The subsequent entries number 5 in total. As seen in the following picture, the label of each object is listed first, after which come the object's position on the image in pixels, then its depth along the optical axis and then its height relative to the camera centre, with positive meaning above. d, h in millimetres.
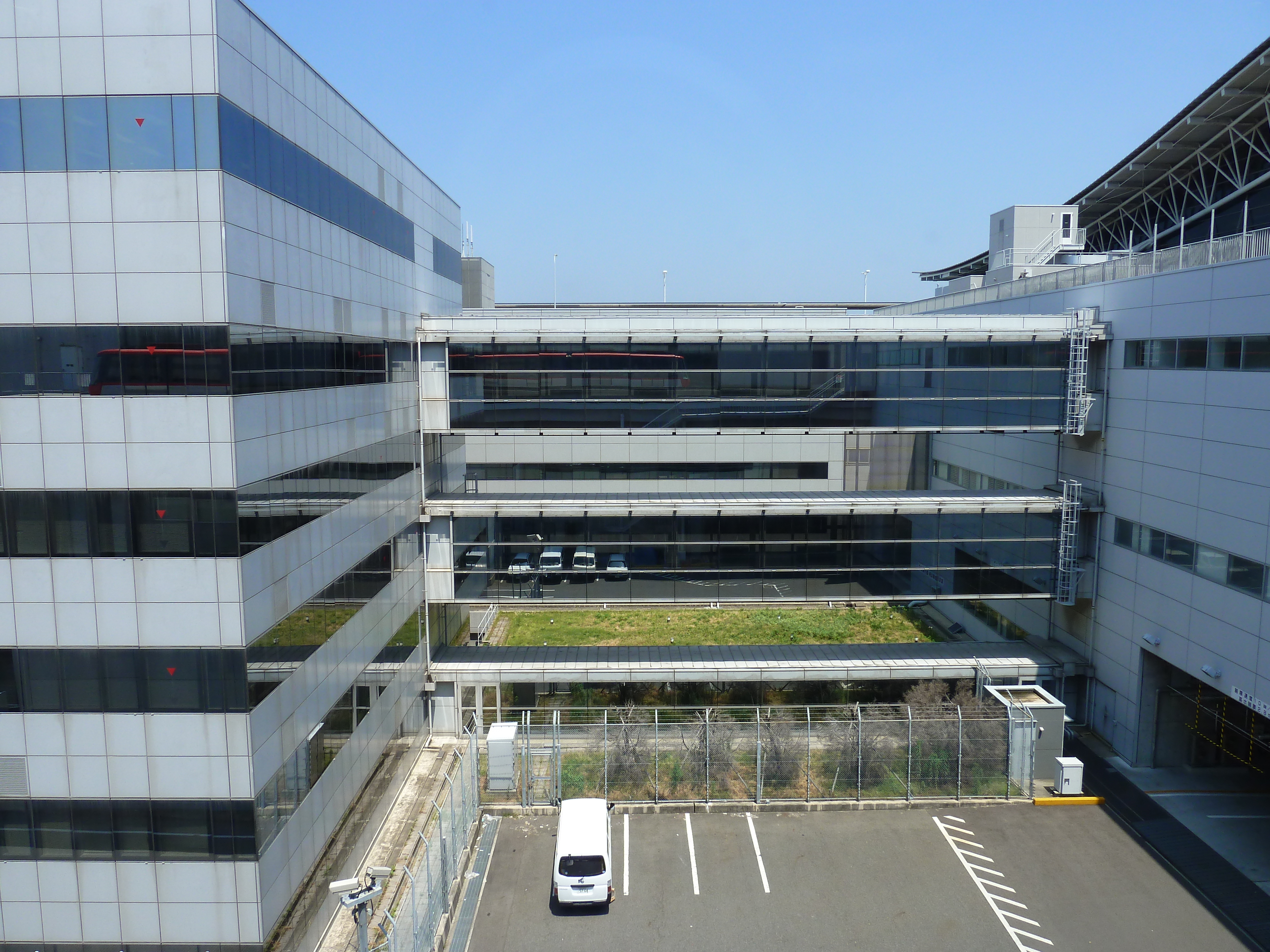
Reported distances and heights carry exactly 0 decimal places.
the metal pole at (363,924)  11766 -6952
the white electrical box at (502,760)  21656 -8783
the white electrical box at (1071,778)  21562 -9178
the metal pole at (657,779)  21562 -9229
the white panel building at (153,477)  13352 -1223
